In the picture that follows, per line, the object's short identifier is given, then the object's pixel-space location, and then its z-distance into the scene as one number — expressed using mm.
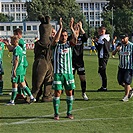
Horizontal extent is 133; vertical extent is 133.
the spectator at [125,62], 11169
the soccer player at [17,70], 10383
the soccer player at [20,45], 10806
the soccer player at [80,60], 11227
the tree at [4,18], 117325
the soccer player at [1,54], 12883
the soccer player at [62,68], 8734
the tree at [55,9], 91938
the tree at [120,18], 75500
